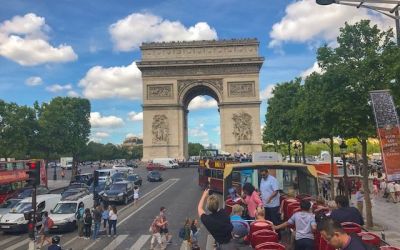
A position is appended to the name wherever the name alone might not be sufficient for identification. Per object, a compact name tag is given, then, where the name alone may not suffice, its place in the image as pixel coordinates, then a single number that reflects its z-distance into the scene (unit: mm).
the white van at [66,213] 22312
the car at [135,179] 44469
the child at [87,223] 21078
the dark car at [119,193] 32469
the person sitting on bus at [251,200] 11016
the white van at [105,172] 48712
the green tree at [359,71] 19047
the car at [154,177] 53062
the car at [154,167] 71625
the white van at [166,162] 73875
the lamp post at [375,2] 10875
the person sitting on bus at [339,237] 5246
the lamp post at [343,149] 25489
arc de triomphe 80125
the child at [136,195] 32031
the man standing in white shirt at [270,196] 12070
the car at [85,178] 47138
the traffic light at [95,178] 29628
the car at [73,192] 28425
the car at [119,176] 43806
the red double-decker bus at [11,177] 32938
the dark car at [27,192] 30872
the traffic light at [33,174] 17250
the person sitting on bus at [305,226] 9117
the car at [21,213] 23125
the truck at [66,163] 104875
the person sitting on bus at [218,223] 7699
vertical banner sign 10883
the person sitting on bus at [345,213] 8766
